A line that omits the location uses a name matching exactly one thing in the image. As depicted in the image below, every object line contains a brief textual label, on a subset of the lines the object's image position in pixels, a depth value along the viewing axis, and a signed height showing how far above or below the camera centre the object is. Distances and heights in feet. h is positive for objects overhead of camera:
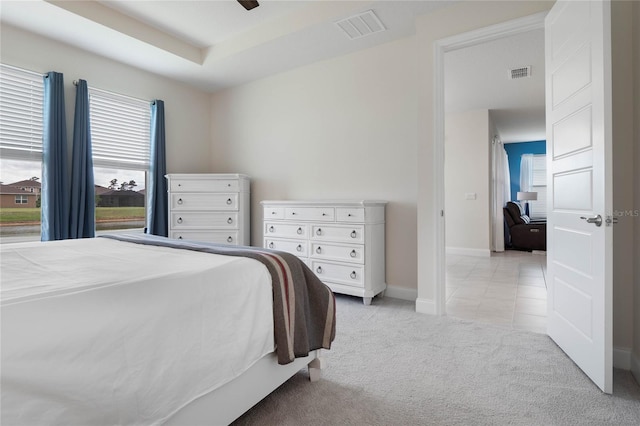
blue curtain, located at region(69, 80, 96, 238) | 11.10 +1.22
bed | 2.59 -1.20
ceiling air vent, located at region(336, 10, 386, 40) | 9.72 +5.58
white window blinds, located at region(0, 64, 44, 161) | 10.07 +3.04
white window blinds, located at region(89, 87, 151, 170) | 12.23 +3.14
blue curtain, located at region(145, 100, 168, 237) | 13.66 +1.45
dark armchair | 21.91 -1.37
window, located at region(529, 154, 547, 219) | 29.55 +2.24
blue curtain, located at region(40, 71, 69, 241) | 10.52 +1.55
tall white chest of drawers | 13.39 +0.15
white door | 5.52 +0.51
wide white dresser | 10.36 -0.92
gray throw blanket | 4.87 -1.42
